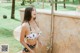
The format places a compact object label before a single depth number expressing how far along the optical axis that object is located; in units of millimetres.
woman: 2373
